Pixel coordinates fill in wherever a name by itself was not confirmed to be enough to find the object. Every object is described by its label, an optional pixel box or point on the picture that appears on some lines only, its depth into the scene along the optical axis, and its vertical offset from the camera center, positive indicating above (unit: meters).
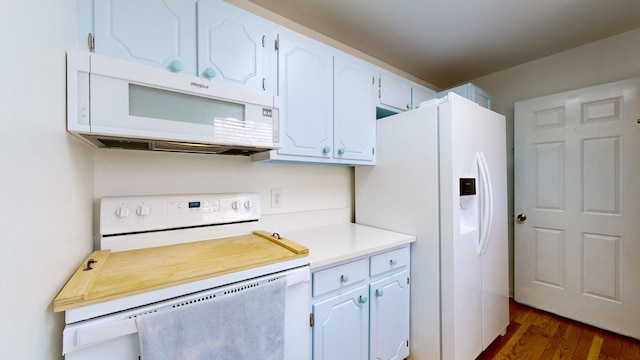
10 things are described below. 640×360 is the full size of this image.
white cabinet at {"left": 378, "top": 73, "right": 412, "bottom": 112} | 1.87 +0.70
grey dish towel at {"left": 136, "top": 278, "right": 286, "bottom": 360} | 0.75 -0.51
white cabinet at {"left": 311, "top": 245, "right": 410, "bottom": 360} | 1.19 -0.72
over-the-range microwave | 0.82 +0.29
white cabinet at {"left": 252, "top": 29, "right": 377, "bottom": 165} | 1.39 +0.49
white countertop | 1.21 -0.38
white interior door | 1.85 -0.23
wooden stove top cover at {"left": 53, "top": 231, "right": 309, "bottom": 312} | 0.70 -0.33
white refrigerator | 1.45 -0.24
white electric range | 0.69 -0.35
